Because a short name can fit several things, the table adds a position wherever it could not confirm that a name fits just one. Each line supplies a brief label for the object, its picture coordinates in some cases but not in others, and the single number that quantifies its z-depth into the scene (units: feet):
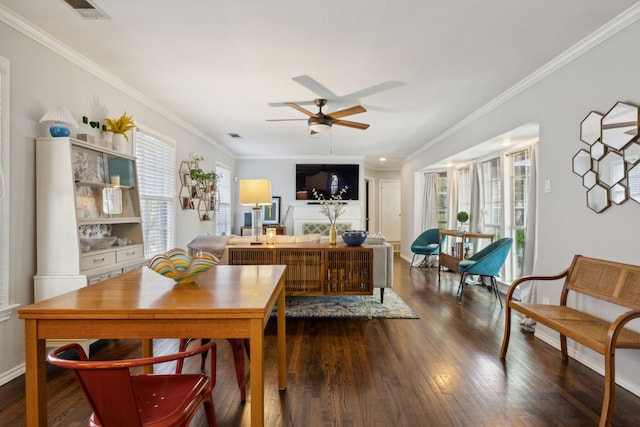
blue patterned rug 12.45
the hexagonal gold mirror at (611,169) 7.93
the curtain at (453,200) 21.42
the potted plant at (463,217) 18.26
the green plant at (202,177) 17.21
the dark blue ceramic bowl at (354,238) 12.43
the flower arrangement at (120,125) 10.66
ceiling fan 12.61
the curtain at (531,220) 13.39
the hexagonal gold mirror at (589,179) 8.62
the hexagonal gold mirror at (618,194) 7.76
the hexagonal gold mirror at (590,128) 8.46
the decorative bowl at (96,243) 9.20
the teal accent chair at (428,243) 21.12
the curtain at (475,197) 18.53
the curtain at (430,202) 23.77
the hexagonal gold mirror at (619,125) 7.48
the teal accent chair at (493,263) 13.87
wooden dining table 4.27
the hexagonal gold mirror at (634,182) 7.41
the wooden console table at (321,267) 12.23
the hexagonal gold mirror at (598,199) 8.24
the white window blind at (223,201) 22.87
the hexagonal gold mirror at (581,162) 8.84
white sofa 13.25
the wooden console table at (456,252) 16.43
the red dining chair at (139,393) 3.34
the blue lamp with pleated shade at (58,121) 8.42
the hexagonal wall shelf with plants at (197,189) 16.71
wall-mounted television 26.05
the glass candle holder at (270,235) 12.88
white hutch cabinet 8.49
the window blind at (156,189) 13.37
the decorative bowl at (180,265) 5.42
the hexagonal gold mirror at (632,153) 7.47
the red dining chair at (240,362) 6.79
